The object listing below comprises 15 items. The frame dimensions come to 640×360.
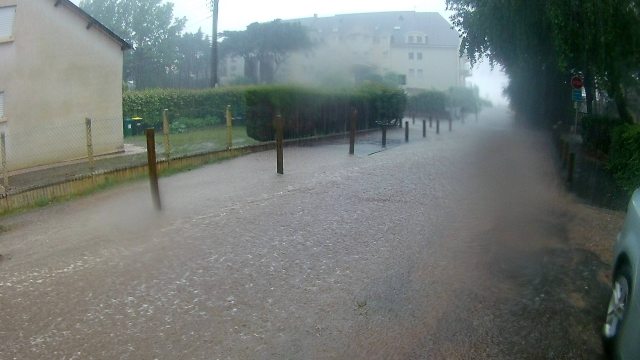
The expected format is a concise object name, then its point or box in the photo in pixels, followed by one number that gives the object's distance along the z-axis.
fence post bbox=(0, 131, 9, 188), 10.52
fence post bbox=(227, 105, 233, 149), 16.04
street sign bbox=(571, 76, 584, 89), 25.16
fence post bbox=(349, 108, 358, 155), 17.59
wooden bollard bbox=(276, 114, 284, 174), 13.17
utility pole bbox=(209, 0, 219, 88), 27.99
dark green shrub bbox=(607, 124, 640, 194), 12.10
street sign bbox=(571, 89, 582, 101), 25.78
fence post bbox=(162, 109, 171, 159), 13.94
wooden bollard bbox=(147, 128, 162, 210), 9.74
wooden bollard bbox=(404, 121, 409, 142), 24.02
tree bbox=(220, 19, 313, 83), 24.27
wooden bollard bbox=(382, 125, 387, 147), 21.17
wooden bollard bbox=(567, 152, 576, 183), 13.64
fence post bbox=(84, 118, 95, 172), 12.03
